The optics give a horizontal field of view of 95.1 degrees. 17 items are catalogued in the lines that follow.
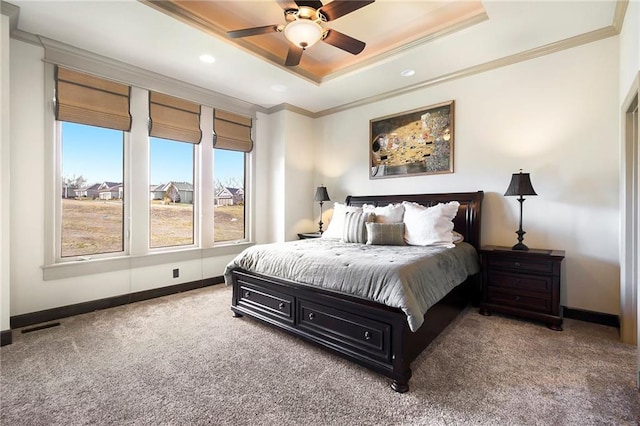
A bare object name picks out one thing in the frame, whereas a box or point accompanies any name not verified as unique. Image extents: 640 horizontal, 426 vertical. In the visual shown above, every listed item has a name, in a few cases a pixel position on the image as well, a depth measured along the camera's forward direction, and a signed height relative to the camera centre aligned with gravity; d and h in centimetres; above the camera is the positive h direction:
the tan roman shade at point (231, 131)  442 +130
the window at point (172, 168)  382 +64
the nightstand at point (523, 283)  275 -70
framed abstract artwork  386 +101
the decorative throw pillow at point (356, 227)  336 -16
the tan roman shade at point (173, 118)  375 +129
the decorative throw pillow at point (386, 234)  320 -22
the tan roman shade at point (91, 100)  306 +127
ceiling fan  226 +157
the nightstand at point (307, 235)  465 -35
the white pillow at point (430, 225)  312 -13
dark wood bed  192 -85
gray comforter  198 -45
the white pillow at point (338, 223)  381 -12
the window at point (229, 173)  448 +66
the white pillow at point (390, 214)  348 -1
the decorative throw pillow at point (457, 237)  329 -28
